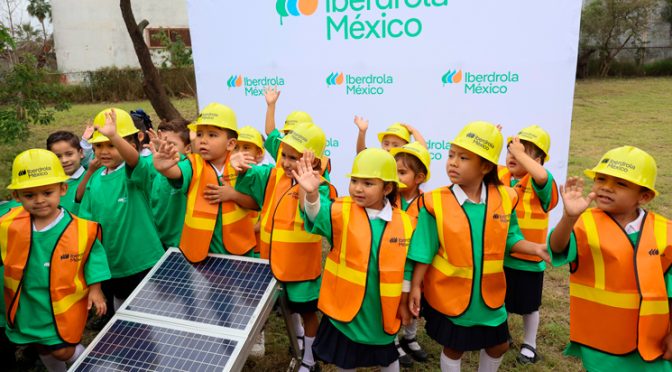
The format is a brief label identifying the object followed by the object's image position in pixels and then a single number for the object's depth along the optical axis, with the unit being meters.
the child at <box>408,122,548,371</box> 2.77
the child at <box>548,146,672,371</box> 2.37
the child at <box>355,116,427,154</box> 4.23
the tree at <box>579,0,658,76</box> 25.52
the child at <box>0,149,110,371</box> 2.81
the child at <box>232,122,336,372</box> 3.10
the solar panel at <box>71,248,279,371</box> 2.44
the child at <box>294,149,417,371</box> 2.68
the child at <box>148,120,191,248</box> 3.66
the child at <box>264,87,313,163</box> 4.25
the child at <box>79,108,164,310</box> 3.53
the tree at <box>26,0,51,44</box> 33.97
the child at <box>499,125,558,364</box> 3.51
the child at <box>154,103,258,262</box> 3.26
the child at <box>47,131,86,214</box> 3.81
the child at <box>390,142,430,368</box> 3.35
